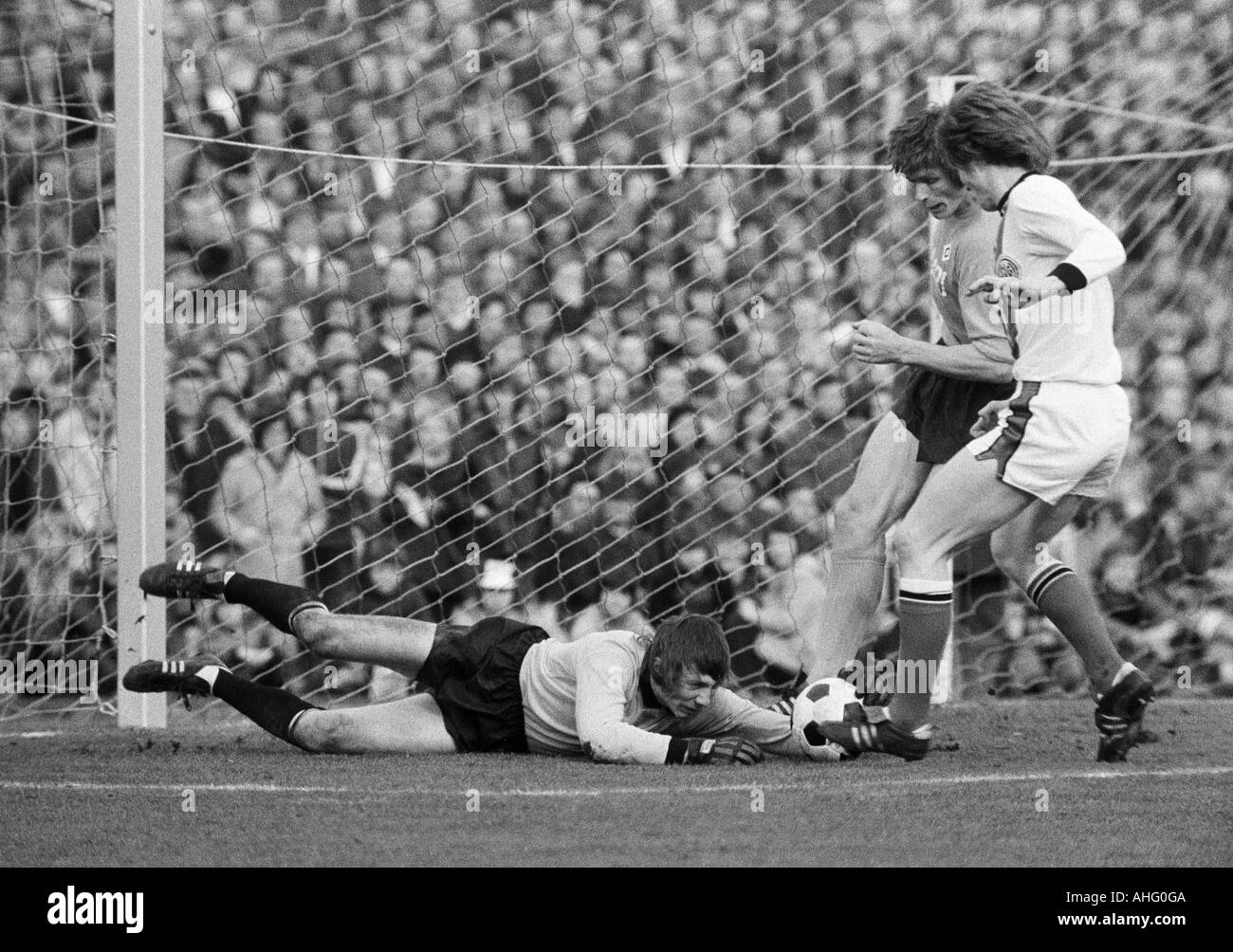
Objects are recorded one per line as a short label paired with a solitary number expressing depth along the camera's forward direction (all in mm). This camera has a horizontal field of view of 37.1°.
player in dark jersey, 4344
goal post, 4781
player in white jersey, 4051
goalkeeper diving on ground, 4043
